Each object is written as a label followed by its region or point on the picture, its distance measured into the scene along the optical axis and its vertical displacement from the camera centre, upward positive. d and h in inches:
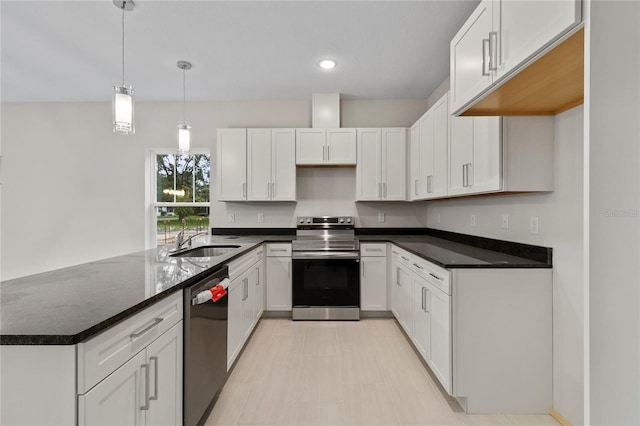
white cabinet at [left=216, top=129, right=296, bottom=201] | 152.3 +22.2
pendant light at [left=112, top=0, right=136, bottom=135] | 75.0 +24.4
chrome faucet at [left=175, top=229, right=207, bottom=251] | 109.9 -10.5
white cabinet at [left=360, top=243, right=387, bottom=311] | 142.9 -30.0
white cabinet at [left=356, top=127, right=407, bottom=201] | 150.8 +23.9
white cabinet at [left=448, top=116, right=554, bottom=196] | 75.3 +14.4
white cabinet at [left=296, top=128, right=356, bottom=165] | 151.4 +31.9
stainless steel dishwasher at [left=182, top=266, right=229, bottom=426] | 62.0 -30.4
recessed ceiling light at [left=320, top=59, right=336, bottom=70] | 120.3 +57.8
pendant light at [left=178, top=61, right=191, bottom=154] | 105.7 +24.9
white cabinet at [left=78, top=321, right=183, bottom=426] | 38.3 -25.7
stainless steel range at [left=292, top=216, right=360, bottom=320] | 139.6 -30.9
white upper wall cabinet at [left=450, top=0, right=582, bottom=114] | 42.5 +29.0
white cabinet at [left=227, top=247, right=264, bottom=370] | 93.8 -30.8
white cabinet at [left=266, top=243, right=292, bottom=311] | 143.9 -30.1
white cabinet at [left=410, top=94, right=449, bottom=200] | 108.5 +23.4
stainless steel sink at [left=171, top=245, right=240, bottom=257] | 119.9 -15.1
